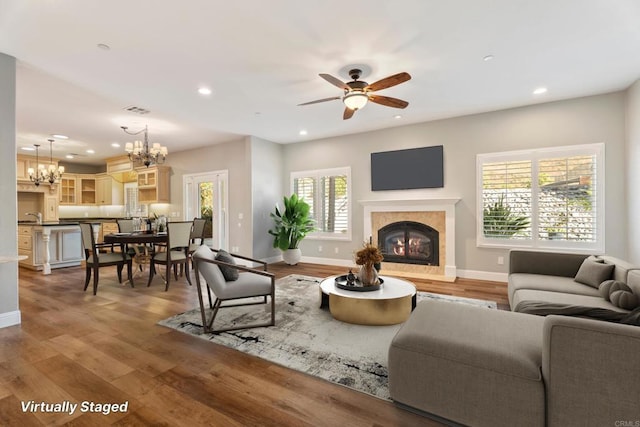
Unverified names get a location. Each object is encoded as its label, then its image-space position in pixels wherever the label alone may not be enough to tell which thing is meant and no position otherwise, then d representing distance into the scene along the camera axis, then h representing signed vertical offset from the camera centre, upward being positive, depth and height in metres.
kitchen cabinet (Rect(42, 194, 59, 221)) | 8.12 +0.17
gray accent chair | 2.92 -0.75
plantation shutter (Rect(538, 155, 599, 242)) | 4.40 +0.18
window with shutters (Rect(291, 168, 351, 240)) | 6.55 +0.33
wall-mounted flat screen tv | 5.53 +0.84
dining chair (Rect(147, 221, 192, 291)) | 4.70 -0.63
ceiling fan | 3.13 +1.38
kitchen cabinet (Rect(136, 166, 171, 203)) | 7.95 +0.84
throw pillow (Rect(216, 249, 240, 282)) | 3.16 -0.65
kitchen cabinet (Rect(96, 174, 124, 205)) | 9.16 +0.73
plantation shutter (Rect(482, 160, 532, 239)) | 4.82 +0.19
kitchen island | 5.95 -0.65
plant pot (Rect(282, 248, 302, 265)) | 6.54 -0.99
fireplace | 5.57 -0.63
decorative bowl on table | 3.28 -0.86
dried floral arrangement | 3.32 -0.50
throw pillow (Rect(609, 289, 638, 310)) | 2.25 -0.71
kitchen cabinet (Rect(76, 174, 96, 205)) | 9.23 +0.80
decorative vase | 3.39 -0.74
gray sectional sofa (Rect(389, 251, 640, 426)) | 1.34 -0.82
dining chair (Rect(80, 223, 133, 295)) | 4.45 -0.70
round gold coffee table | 3.05 -1.00
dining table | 4.62 -0.43
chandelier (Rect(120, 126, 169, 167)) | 5.17 +1.09
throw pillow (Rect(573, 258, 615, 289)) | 2.81 -0.62
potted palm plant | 6.49 -0.35
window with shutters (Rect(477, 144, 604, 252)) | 4.39 +0.19
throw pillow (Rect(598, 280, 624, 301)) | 2.50 -0.68
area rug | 2.23 -1.21
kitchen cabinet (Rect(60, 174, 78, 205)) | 8.98 +0.75
